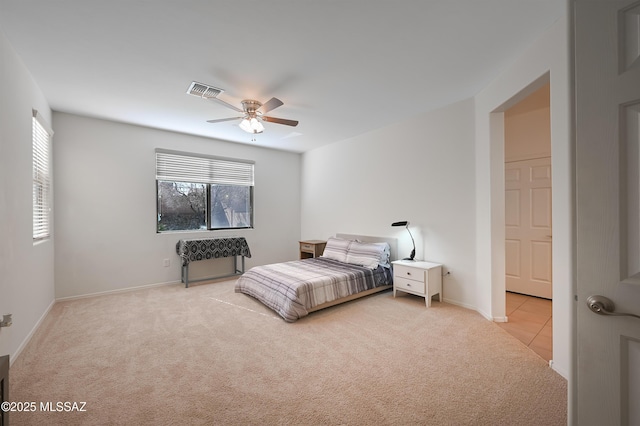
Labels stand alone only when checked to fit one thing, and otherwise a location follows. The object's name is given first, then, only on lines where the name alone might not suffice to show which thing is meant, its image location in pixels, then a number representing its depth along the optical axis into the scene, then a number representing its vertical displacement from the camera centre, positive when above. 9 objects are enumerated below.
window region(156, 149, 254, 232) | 4.74 +0.42
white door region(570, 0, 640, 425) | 0.89 +0.02
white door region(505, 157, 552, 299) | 3.90 -0.21
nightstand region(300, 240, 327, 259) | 5.45 -0.68
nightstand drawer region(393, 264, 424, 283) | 3.60 -0.81
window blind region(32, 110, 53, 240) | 3.06 +0.46
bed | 3.27 -0.85
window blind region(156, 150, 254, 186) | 4.69 +0.84
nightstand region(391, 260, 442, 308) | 3.56 -0.87
